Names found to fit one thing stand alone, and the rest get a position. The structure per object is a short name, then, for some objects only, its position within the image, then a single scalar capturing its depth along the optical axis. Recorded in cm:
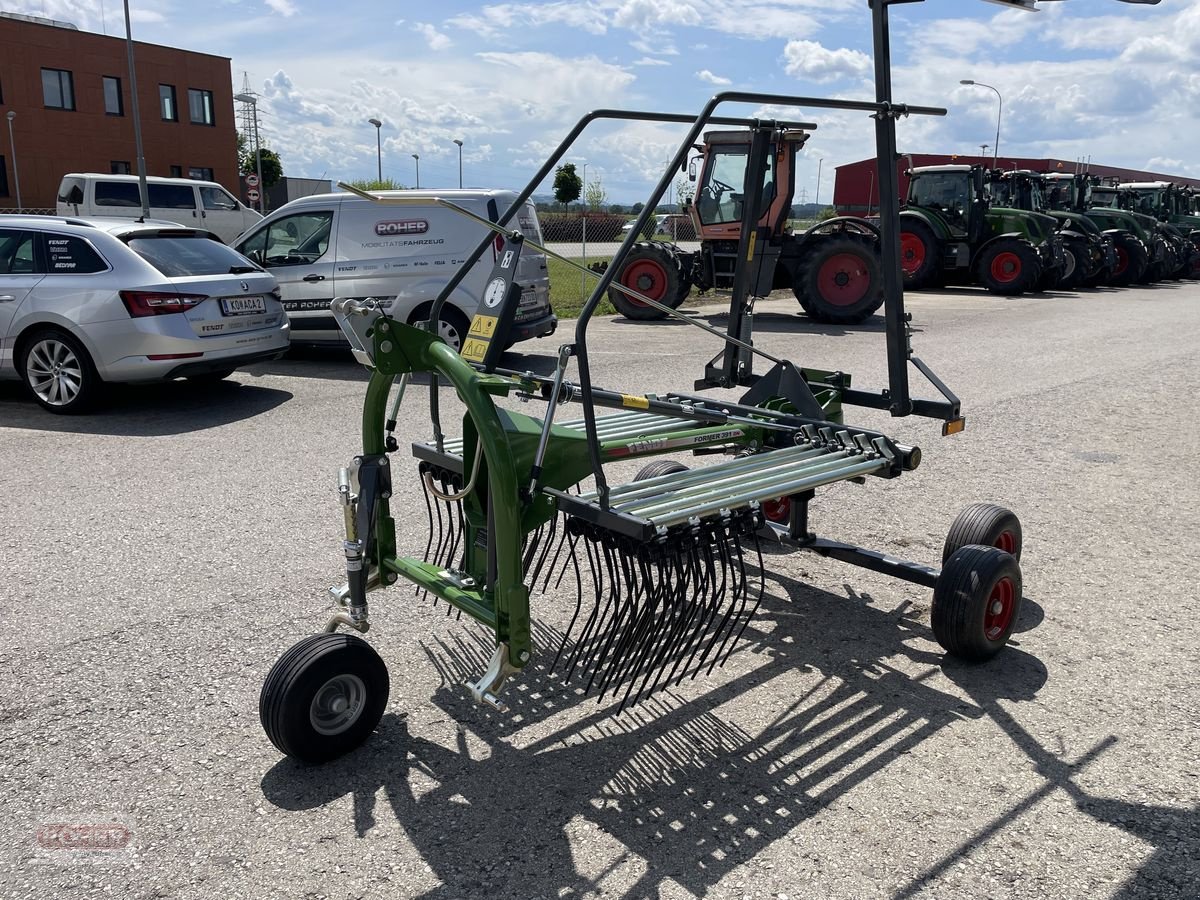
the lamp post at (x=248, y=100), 4393
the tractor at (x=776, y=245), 1541
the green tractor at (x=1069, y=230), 2303
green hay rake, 293
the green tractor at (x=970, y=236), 2091
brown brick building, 3641
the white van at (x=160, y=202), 2209
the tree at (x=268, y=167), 4756
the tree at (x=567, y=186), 4520
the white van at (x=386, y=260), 1017
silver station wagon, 773
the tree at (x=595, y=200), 5084
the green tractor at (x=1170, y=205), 3042
